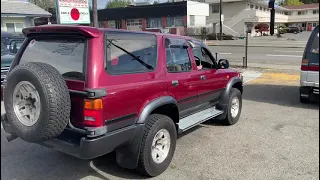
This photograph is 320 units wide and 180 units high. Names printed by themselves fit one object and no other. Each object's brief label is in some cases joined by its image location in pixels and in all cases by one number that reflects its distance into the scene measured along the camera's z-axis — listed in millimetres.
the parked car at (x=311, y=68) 6641
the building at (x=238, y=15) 48812
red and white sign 9031
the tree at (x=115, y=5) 63256
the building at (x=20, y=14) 19341
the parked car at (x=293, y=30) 57094
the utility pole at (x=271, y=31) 45719
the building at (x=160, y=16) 49188
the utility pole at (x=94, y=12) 8531
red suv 2965
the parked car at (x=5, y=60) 7227
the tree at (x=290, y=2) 90038
